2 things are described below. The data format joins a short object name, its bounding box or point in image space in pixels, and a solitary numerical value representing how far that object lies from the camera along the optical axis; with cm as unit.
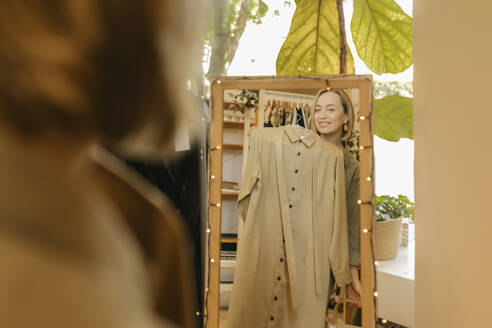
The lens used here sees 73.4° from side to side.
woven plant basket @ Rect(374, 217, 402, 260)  132
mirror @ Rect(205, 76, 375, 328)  108
